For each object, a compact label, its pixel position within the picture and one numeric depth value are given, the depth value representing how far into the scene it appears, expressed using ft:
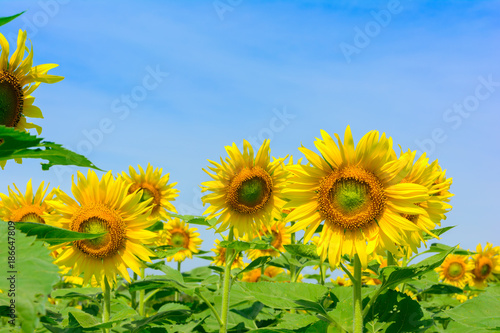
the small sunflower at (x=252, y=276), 25.34
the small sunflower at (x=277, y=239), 23.61
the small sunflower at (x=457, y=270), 28.32
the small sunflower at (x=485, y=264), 28.58
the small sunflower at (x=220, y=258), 26.40
